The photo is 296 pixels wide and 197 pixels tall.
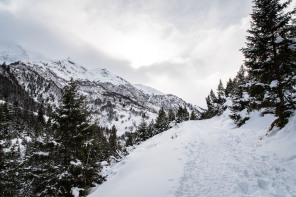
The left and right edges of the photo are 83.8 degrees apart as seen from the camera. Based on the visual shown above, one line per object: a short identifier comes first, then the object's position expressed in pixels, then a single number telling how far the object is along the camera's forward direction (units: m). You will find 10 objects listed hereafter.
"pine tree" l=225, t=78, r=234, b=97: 61.28
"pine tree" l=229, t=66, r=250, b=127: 20.62
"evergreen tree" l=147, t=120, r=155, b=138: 44.81
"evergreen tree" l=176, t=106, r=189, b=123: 70.84
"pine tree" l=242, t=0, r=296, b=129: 10.50
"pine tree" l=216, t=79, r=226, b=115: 59.99
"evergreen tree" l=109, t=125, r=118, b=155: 50.98
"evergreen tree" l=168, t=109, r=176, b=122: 56.30
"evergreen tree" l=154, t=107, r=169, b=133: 43.41
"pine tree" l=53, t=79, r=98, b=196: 10.40
